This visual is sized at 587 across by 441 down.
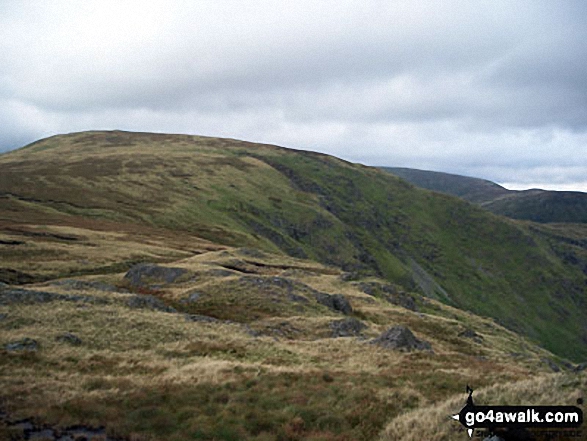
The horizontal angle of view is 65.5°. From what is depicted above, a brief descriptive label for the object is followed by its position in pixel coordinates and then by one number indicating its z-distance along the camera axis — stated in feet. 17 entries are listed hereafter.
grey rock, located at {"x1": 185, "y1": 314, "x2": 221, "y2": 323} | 117.19
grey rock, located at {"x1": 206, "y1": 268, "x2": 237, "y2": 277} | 180.29
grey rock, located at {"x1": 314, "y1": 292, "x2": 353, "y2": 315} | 171.94
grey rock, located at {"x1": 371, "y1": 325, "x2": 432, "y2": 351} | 105.09
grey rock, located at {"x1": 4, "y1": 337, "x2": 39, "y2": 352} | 75.13
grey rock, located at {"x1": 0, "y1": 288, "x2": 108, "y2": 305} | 107.86
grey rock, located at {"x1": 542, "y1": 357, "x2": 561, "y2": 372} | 170.33
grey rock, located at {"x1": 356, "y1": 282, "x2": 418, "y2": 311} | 246.02
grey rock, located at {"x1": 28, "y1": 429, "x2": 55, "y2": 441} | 45.72
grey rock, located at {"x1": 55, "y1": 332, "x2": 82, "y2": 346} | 83.30
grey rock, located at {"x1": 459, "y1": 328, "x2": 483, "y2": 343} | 178.38
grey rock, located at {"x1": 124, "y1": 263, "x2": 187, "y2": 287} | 173.17
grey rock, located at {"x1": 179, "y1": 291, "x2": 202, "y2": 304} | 146.49
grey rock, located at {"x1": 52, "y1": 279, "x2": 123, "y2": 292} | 137.69
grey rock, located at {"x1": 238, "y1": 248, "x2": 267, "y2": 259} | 270.03
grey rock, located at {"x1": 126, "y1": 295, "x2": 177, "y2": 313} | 121.08
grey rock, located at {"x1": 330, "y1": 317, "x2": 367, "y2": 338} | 126.62
